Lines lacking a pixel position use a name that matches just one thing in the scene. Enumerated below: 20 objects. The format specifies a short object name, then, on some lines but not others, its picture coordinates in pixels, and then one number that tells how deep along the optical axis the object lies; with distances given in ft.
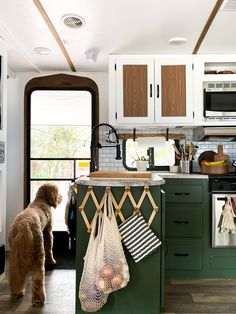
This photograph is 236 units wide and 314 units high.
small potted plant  12.46
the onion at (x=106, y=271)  6.50
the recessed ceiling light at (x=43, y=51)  10.58
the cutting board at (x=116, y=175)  8.38
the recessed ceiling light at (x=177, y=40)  9.77
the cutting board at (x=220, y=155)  11.82
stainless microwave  11.15
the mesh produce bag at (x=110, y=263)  6.52
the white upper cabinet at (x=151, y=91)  11.34
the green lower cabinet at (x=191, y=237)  10.34
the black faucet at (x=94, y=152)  10.54
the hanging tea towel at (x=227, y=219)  9.76
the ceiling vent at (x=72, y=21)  8.20
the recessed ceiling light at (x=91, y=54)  10.65
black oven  10.05
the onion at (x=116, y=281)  6.56
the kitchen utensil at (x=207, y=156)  12.43
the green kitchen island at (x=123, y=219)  7.05
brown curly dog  8.09
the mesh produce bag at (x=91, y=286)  6.57
